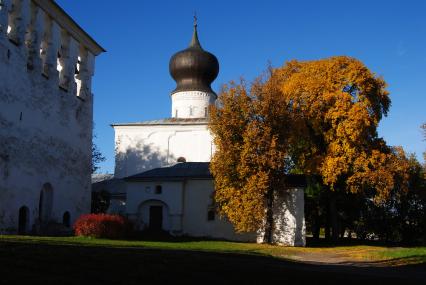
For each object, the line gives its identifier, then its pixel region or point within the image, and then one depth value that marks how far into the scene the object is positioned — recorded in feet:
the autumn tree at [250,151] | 80.84
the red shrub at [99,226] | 72.90
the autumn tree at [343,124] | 88.12
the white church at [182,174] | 91.61
